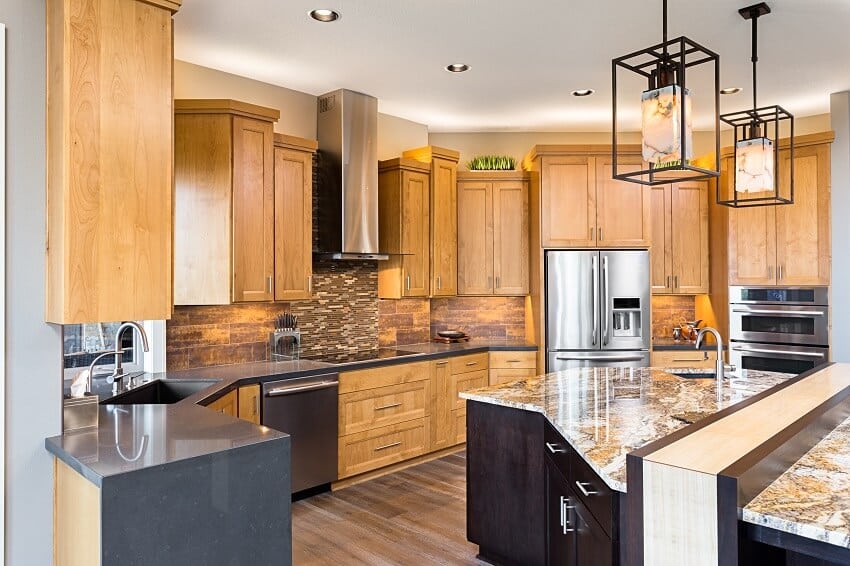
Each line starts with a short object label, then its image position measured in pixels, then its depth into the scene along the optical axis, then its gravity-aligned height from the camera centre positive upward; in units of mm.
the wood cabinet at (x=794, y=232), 4980 +431
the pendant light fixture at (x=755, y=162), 2828 +569
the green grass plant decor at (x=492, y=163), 5688 +1131
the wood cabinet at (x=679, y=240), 5730 +411
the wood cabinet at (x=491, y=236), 5605 +447
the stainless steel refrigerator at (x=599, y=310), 5266 -221
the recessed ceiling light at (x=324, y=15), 3314 +1479
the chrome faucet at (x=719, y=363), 3100 -414
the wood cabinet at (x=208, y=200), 3771 +533
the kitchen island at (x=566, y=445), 2021 -638
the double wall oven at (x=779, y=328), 4953 -369
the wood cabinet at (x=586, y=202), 5348 +720
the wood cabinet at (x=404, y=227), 5074 +490
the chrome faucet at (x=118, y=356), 2789 -351
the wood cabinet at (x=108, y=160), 2043 +439
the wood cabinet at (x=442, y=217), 5305 +598
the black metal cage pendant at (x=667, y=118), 2143 +594
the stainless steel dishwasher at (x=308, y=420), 3795 -864
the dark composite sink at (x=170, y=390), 3544 -610
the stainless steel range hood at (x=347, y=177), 4660 +841
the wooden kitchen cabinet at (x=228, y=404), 3340 -660
